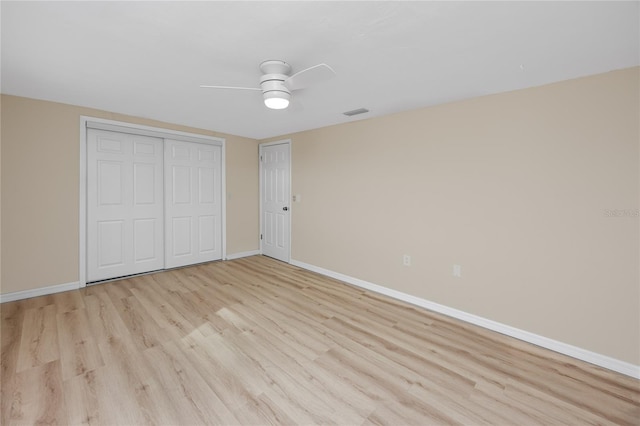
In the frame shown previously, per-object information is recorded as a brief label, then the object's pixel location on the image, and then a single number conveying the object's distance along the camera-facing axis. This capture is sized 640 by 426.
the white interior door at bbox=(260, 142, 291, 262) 4.79
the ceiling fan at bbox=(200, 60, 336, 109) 1.96
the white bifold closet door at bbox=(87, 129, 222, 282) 3.65
